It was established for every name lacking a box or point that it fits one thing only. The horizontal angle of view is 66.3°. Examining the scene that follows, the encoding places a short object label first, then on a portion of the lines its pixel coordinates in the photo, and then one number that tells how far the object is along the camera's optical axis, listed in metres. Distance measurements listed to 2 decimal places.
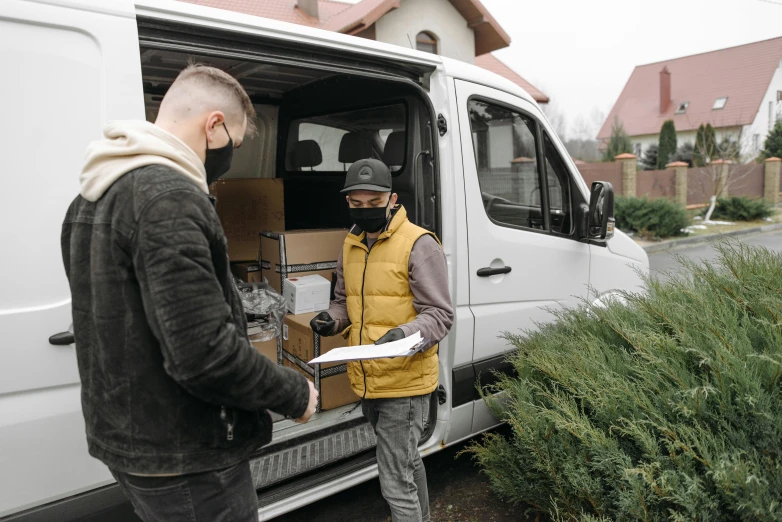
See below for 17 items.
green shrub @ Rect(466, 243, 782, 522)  2.01
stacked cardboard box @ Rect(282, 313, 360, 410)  3.53
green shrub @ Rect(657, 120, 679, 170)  29.03
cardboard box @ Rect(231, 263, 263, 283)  4.26
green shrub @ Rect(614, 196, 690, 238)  14.60
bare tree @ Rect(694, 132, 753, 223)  18.17
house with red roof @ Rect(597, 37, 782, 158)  37.94
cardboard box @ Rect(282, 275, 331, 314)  3.68
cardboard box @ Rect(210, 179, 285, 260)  4.34
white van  1.88
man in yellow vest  2.48
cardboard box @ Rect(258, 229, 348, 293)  3.75
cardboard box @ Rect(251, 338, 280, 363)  3.80
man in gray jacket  1.38
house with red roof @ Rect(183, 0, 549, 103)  19.19
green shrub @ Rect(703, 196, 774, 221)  17.84
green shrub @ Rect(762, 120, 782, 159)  28.69
